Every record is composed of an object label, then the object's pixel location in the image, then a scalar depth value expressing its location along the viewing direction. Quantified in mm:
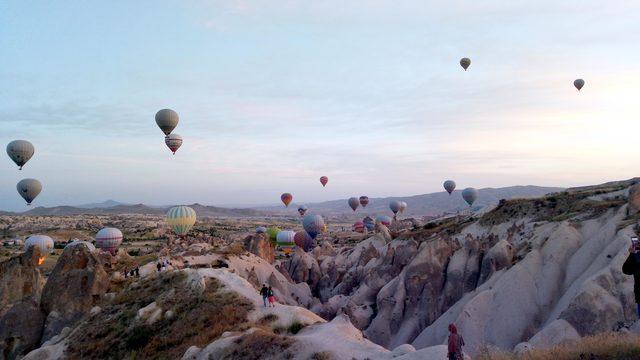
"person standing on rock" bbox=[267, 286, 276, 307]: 22150
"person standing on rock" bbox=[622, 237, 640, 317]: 10789
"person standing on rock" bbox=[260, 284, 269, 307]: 22094
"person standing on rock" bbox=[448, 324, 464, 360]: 11391
